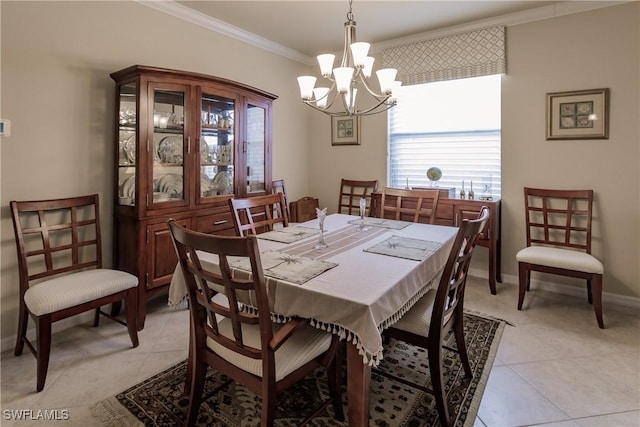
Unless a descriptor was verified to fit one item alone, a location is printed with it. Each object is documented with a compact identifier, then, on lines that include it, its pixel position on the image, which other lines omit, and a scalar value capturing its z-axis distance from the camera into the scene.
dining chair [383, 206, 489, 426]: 1.50
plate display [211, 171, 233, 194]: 3.17
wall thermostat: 2.22
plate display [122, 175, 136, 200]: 2.65
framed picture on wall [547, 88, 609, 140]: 3.02
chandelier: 2.05
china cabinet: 2.57
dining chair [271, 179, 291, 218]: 3.92
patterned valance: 3.43
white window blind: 3.63
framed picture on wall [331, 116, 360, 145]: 4.43
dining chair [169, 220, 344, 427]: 1.22
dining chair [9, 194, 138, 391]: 1.96
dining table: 1.27
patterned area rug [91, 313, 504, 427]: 1.67
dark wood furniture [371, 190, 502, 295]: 3.33
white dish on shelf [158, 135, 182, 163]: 2.74
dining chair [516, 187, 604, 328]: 2.67
